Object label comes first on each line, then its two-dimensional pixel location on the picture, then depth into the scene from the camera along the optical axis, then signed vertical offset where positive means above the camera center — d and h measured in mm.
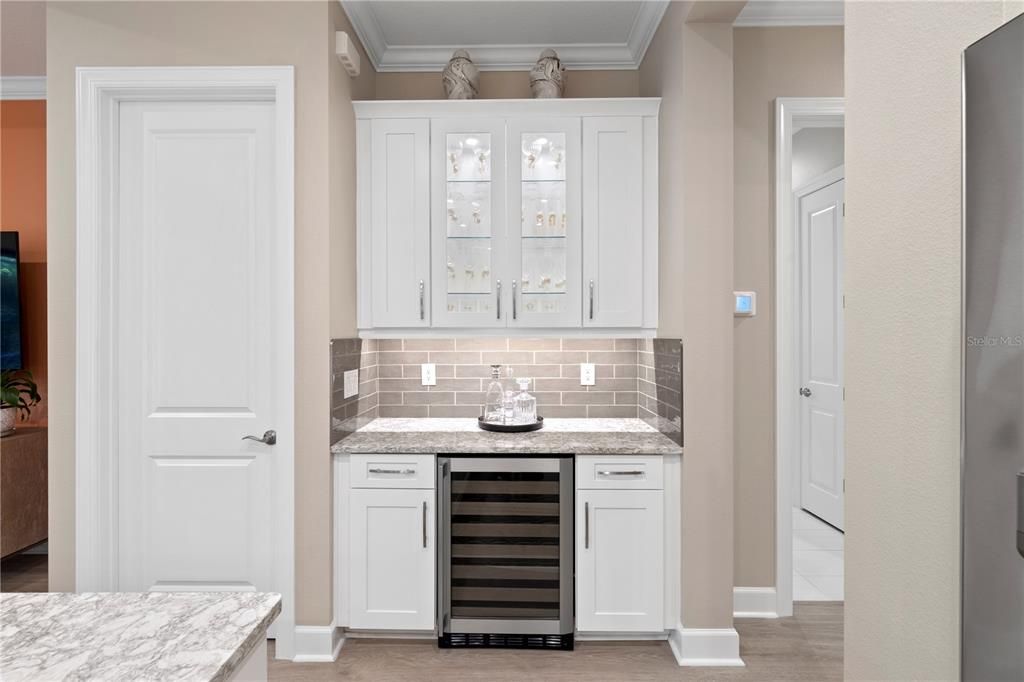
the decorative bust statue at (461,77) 3029 +1329
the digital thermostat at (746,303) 2992 +171
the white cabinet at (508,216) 2918 +597
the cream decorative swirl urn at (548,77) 3025 +1328
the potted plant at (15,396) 3324 -334
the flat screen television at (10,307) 3443 +182
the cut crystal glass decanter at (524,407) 3057 -360
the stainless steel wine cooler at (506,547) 2645 -932
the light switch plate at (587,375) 3334 -211
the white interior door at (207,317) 2656 +92
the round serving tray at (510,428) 2904 -443
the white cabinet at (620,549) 2641 -937
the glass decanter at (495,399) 3109 -334
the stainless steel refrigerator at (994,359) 716 -28
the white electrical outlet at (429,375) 3355 -211
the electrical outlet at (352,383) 2875 -224
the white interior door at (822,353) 4273 -116
